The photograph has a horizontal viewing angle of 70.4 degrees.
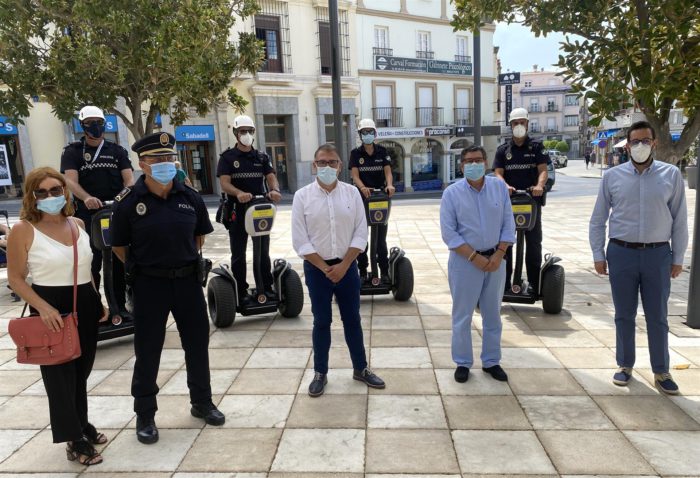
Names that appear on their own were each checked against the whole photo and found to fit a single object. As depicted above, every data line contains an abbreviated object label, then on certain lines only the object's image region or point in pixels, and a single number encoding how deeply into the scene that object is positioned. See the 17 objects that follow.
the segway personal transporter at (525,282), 5.00
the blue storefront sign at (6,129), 18.69
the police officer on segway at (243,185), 5.06
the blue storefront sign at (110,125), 19.36
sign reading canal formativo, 26.03
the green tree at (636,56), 4.59
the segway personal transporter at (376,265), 5.64
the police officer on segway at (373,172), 5.86
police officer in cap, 2.96
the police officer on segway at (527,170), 5.19
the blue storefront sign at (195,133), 21.81
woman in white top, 2.66
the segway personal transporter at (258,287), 4.96
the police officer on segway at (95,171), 4.50
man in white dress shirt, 3.56
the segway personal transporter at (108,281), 4.34
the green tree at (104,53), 7.73
